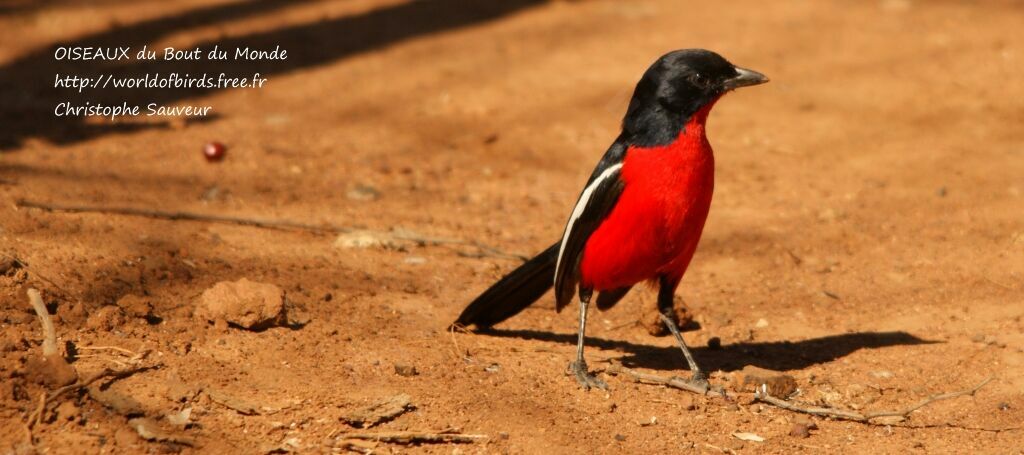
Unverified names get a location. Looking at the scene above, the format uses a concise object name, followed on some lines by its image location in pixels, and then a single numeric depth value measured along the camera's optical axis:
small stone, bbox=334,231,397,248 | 12.63
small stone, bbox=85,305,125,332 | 9.30
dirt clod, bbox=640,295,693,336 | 11.30
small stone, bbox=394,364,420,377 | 9.43
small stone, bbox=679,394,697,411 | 9.43
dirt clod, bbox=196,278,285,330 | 9.62
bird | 9.49
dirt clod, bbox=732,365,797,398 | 9.68
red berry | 15.05
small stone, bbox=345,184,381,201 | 14.37
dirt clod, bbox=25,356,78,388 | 8.30
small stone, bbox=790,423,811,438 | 8.99
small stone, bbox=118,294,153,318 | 9.71
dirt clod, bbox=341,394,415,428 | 8.47
